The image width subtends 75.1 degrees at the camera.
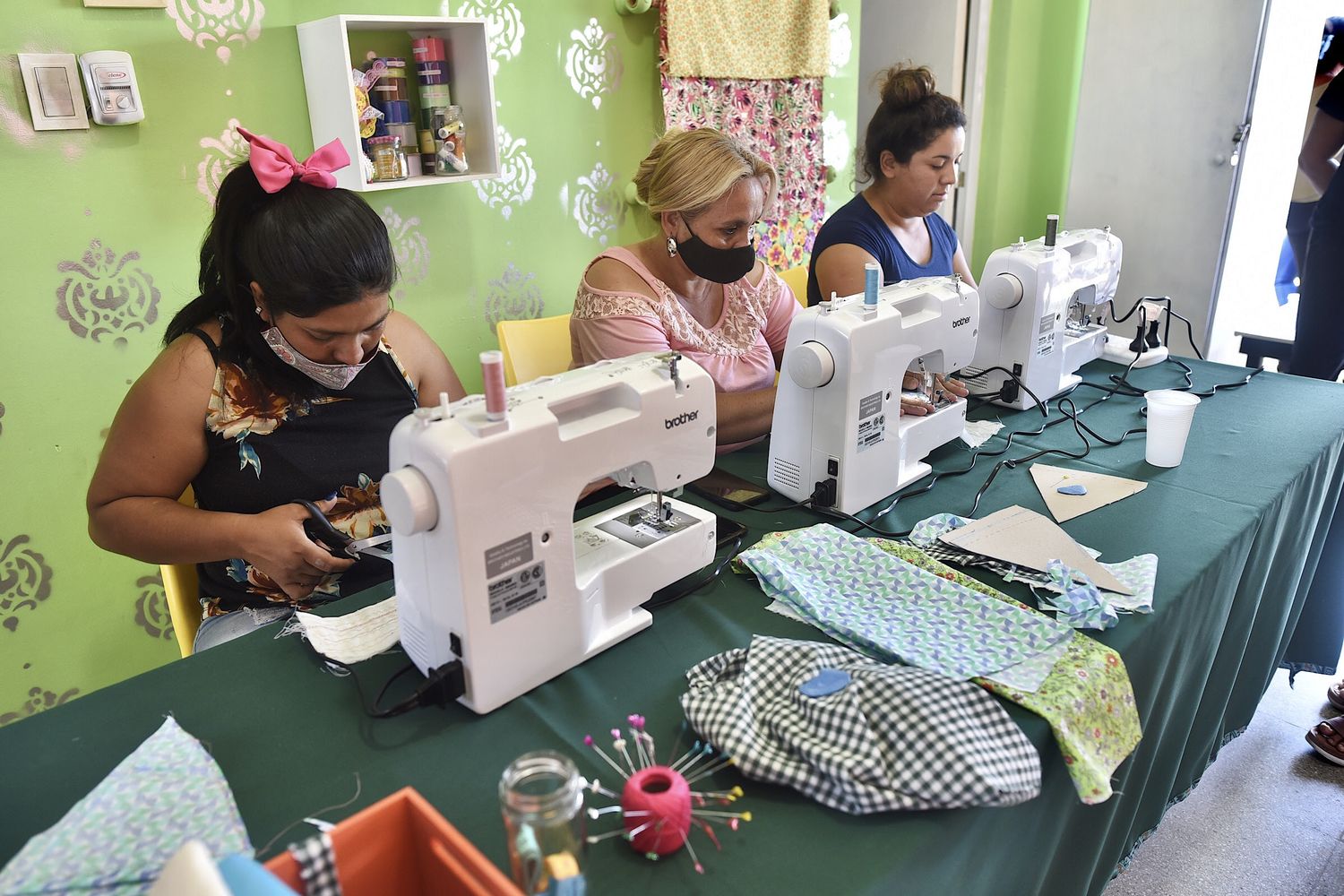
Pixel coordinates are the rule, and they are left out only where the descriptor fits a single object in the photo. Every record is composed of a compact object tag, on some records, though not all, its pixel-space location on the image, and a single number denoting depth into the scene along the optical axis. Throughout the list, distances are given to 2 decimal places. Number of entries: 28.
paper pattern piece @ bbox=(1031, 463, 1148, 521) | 1.46
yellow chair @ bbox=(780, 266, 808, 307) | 2.76
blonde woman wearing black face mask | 1.81
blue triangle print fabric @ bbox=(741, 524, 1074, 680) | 1.04
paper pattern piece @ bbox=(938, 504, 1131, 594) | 1.24
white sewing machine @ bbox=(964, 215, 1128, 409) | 1.85
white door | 3.59
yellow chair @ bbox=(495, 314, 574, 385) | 2.14
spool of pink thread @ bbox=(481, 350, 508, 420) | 0.93
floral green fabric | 0.94
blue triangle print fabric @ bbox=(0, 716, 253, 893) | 0.72
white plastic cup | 1.57
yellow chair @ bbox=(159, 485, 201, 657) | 1.47
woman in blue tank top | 2.16
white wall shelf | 2.00
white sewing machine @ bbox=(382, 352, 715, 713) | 0.94
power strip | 2.12
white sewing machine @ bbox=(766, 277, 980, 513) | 1.39
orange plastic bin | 0.68
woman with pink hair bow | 1.30
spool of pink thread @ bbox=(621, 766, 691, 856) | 0.79
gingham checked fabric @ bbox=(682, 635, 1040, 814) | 0.83
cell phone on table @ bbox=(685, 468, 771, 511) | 1.50
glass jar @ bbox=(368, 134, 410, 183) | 2.14
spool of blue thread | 1.38
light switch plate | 1.72
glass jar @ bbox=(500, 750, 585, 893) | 0.69
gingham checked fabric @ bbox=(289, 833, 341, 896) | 0.67
